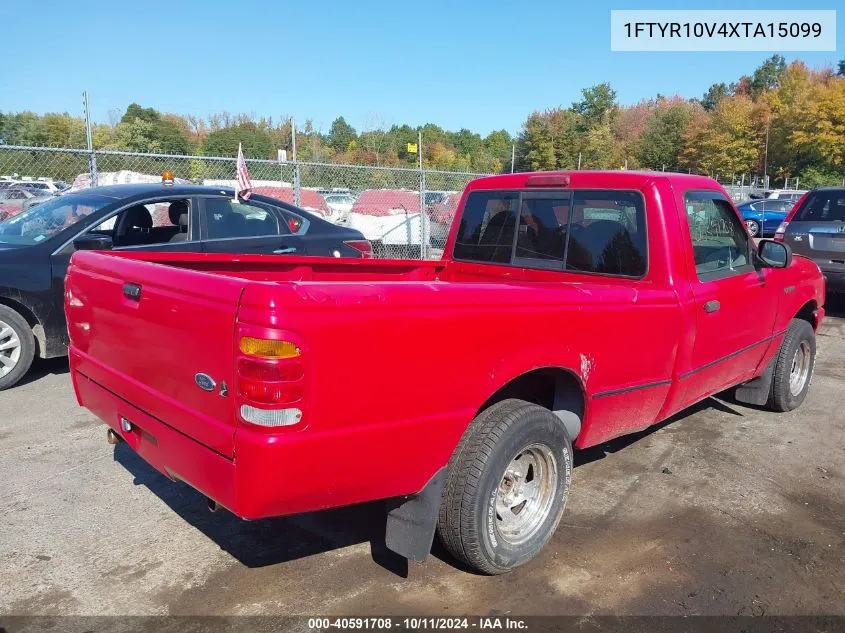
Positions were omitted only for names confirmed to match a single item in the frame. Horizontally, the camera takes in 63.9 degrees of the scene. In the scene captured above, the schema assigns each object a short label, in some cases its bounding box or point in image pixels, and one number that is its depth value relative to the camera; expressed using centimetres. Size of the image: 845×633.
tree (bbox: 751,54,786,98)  9931
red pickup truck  226
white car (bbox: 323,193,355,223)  1508
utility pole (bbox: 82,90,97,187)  893
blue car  2408
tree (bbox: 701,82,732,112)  10822
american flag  696
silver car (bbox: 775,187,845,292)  923
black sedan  561
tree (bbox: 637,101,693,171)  6725
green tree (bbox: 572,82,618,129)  7619
